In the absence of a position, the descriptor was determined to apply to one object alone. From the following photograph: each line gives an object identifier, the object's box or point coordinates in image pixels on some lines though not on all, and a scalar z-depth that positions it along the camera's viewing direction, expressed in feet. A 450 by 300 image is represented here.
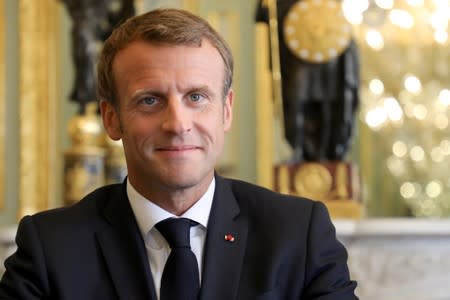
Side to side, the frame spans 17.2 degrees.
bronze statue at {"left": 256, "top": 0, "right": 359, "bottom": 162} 22.82
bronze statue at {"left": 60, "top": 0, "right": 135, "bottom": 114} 24.88
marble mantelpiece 20.70
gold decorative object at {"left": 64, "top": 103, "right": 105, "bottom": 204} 25.15
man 7.99
